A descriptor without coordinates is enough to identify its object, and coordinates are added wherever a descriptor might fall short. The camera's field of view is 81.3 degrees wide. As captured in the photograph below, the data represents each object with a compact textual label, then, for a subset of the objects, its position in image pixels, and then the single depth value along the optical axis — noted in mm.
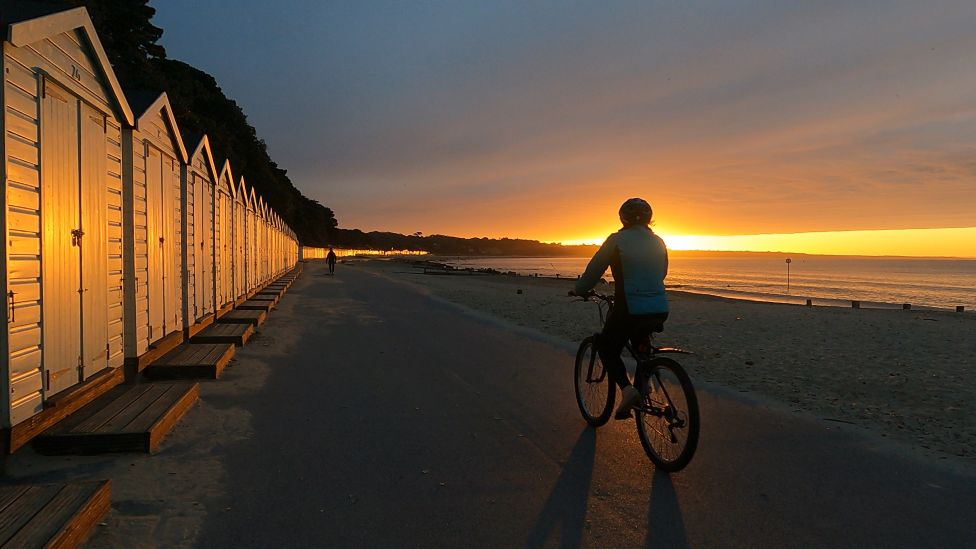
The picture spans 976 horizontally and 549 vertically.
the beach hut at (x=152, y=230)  6371
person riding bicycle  4340
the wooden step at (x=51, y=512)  2684
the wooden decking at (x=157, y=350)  6443
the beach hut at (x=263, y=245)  21061
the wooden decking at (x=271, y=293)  18025
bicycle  3867
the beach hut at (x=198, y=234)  9195
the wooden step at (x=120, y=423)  4207
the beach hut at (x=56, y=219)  3900
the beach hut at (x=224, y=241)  11875
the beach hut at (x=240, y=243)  14562
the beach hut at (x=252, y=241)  17297
